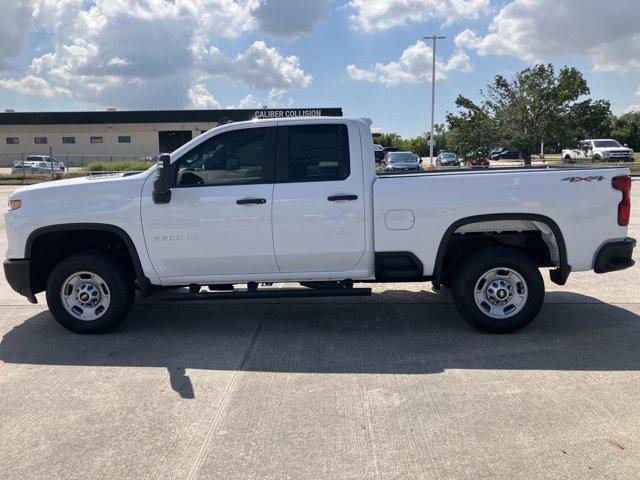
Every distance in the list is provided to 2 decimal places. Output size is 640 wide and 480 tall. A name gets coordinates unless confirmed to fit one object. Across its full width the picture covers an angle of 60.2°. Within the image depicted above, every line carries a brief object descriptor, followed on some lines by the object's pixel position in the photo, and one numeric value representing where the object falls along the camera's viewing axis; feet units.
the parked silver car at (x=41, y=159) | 136.28
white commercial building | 176.55
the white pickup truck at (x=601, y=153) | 120.32
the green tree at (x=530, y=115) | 92.89
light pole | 129.29
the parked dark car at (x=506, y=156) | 169.68
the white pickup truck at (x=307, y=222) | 16.85
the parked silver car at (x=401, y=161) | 92.38
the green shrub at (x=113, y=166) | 111.24
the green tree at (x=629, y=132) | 240.12
